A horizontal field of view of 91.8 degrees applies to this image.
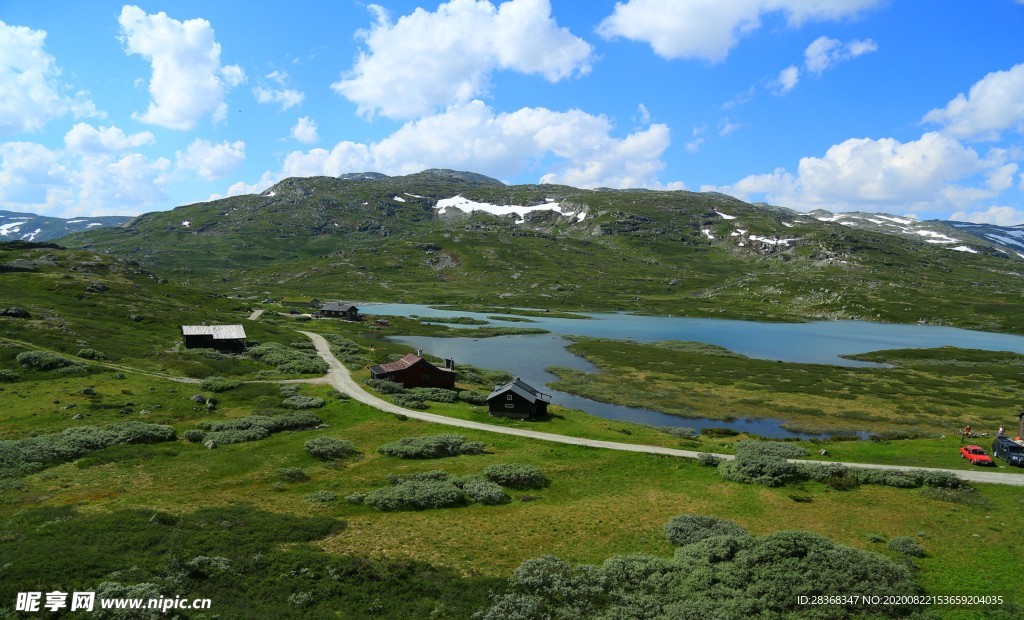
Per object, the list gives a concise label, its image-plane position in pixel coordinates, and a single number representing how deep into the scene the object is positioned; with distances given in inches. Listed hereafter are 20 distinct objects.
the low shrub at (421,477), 1523.1
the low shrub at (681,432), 2417.8
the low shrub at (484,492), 1412.4
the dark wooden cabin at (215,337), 3489.2
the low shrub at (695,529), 1159.2
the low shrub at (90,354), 2854.3
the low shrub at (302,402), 2357.3
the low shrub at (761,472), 1586.5
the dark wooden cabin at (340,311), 6289.4
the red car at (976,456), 1658.5
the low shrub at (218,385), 2581.9
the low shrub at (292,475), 1545.3
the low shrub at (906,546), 1066.7
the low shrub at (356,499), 1384.1
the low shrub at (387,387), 2736.2
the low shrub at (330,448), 1775.3
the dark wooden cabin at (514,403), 2412.6
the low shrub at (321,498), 1373.0
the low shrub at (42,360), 2509.8
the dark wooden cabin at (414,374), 2888.8
